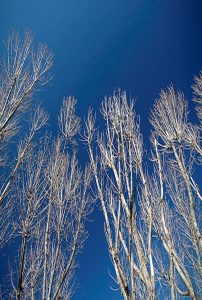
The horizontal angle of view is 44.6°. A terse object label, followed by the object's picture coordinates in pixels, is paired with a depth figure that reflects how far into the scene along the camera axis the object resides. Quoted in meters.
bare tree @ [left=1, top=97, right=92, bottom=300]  5.99
